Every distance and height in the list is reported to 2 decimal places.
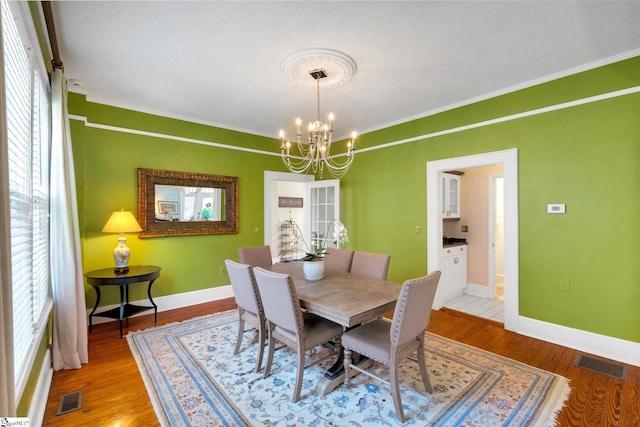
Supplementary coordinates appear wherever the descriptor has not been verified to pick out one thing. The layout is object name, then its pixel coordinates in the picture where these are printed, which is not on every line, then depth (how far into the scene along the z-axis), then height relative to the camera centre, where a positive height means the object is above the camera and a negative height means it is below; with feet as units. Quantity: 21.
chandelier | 8.49 +2.44
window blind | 4.89 +0.59
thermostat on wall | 9.70 +0.21
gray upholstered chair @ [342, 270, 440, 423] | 6.11 -2.93
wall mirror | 12.69 +0.58
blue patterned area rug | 6.34 -4.41
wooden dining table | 6.53 -2.10
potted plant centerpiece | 8.91 -1.47
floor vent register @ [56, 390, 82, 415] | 6.63 -4.41
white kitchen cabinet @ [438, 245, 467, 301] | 14.02 -2.90
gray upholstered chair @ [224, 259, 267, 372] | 8.02 -2.29
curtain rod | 6.31 +4.45
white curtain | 7.79 -0.81
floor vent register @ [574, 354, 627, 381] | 7.90 -4.35
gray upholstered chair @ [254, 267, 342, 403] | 6.77 -2.68
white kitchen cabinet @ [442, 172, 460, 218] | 14.97 +1.03
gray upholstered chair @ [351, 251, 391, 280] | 9.81 -1.76
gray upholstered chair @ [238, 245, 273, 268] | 11.30 -1.64
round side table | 10.00 -2.28
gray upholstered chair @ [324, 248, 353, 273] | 11.00 -1.73
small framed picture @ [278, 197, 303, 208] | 25.66 +1.18
